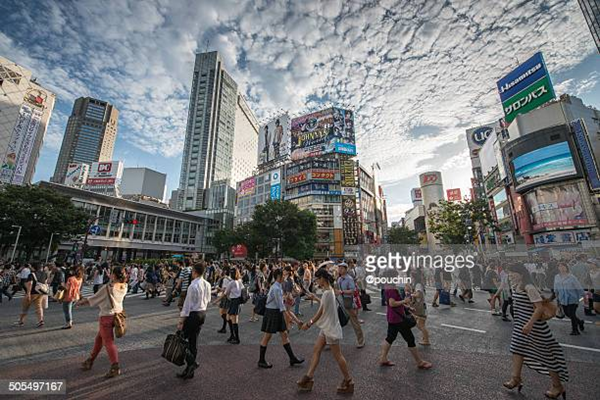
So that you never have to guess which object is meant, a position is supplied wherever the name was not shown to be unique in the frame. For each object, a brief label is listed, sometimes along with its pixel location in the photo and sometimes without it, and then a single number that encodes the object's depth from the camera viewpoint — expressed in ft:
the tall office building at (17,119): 142.00
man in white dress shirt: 14.35
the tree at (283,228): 127.44
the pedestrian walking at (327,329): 12.85
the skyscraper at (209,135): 298.76
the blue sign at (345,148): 186.61
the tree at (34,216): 82.23
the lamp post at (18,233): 81.25
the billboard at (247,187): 227.61
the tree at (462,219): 92.89
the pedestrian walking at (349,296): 20.33
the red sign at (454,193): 332.19
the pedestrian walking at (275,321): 16.19
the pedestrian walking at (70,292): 23.99
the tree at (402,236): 197.96
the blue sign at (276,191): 200.85
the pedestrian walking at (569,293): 23.15
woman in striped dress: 12.08
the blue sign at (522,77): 110.49
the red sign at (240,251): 126.93
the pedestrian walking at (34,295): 24.61
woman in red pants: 14.19
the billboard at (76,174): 194.49
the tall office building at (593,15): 133.08
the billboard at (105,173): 197.36
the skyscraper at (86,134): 435.94
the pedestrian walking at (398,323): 15.72
